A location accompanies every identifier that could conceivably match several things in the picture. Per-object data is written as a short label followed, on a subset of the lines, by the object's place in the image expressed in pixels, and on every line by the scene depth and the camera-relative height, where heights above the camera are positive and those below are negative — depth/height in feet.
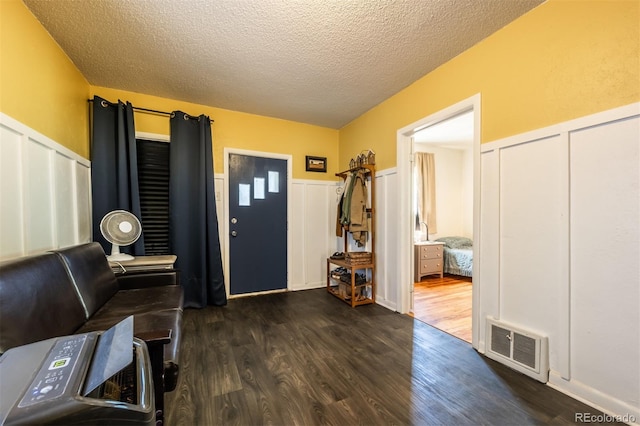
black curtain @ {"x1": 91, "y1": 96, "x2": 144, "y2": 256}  8.27 +1.58
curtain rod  9.21 +3.68
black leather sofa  3.34 -1.65
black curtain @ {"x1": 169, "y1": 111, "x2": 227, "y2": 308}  9.55 -0.09
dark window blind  9.45 +0.67
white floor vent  5.35 -3.20
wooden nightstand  13.70 -2.81
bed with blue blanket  13.85 -2.78
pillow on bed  14.85 -2.08
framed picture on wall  12.38 +2.22
